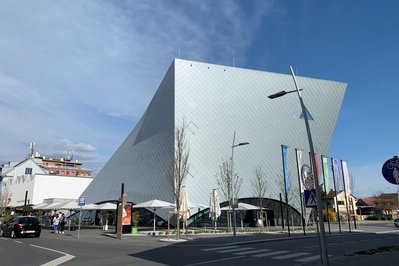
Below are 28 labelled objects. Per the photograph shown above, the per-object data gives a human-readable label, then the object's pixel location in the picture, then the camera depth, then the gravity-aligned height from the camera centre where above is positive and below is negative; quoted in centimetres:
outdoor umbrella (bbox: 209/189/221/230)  3103 +87
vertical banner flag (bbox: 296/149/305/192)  2688 +503
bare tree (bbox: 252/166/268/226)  4206 +414
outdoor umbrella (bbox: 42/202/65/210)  3955 +130
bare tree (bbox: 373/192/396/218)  7586 +234
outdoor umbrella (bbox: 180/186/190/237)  2488 +95
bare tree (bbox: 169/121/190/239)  2455 +348
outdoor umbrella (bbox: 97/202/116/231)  3697 +124
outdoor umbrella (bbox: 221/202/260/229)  3530 +98
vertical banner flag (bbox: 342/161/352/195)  3465 +430
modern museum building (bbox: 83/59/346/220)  4197 +1212
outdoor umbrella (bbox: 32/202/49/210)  4261 +138
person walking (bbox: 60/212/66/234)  3072 -45
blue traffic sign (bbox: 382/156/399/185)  960 +131
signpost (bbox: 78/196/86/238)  2487 +122
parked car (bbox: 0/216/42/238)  2402 -65
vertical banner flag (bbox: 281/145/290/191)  3051 +599
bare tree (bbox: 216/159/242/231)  3994 +471
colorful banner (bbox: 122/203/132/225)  2646 +24
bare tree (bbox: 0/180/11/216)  6969 +522
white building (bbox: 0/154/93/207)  7438 +770
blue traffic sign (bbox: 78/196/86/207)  2487 +122
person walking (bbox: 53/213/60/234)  3051 -49
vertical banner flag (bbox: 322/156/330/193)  3513 +487
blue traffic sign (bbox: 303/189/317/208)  1083 +58
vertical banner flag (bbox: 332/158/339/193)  3284 +435
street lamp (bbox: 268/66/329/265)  1002 +14
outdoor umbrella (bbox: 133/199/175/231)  2864 +105
